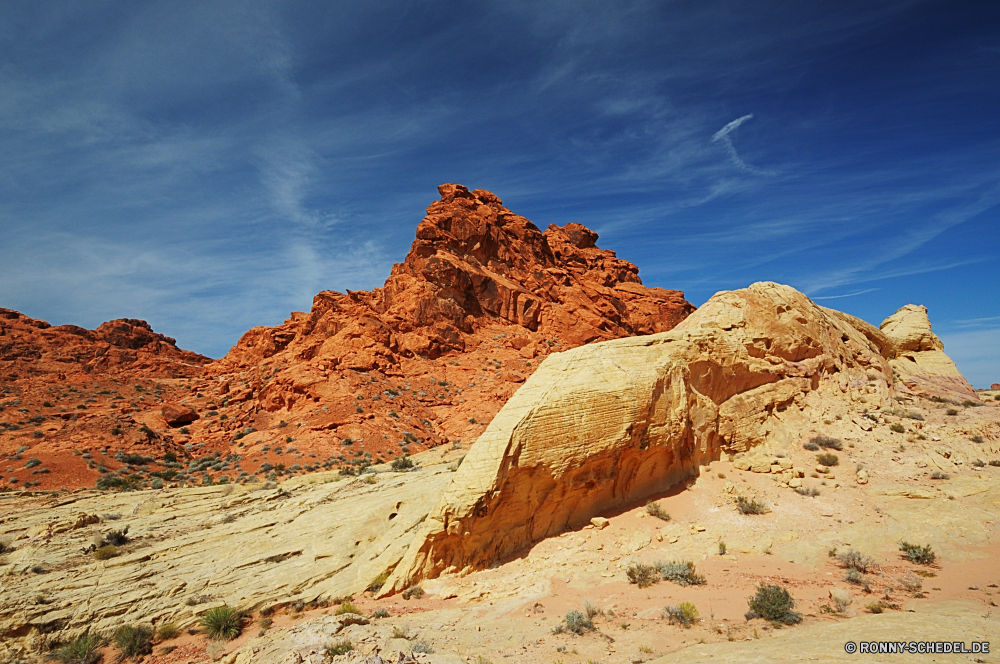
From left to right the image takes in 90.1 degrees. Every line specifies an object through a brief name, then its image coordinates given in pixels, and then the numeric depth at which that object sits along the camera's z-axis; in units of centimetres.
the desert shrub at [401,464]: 1890
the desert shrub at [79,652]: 835
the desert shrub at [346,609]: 874
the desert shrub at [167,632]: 891
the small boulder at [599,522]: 991
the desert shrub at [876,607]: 696
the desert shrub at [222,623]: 869
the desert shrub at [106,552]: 1100
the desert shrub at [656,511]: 1013
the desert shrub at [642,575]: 829
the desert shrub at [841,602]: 712
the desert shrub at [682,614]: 706
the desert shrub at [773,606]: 689
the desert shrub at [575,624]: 718
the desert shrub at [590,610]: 751
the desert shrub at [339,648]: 695
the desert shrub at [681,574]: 820
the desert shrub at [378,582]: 965
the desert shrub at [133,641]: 852
